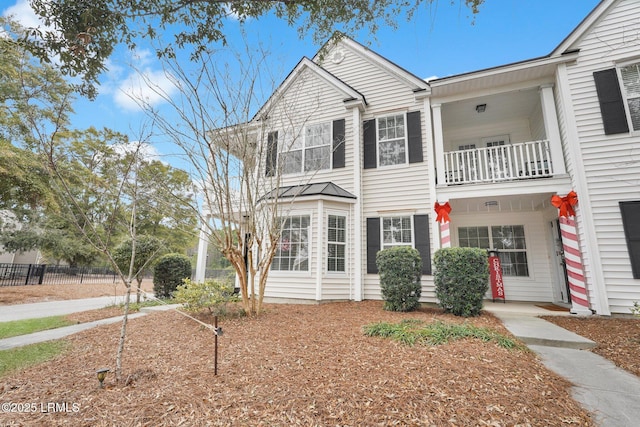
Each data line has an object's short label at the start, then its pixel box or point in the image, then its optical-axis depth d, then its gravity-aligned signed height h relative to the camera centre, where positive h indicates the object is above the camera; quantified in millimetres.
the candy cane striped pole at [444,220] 7190 +1236
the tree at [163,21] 3322 +3286
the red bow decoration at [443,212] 7195 +1444
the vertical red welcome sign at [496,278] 7977 -234
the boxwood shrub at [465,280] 5586 -203
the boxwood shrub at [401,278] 6109 -212
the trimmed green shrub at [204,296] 5449 -595
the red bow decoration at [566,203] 6281 +1509
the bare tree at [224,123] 5188 +2699
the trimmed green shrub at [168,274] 9031 -283
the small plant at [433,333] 3846 -927
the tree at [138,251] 8070 +410
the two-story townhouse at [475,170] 6145 +2657
